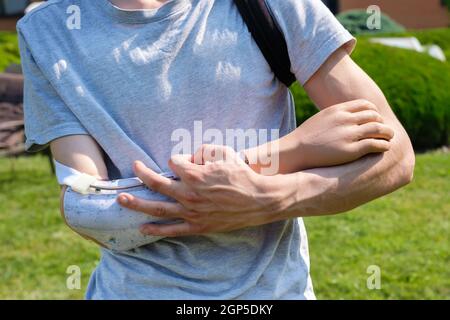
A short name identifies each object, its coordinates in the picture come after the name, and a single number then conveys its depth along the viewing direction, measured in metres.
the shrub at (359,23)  16.62
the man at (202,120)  1.78
